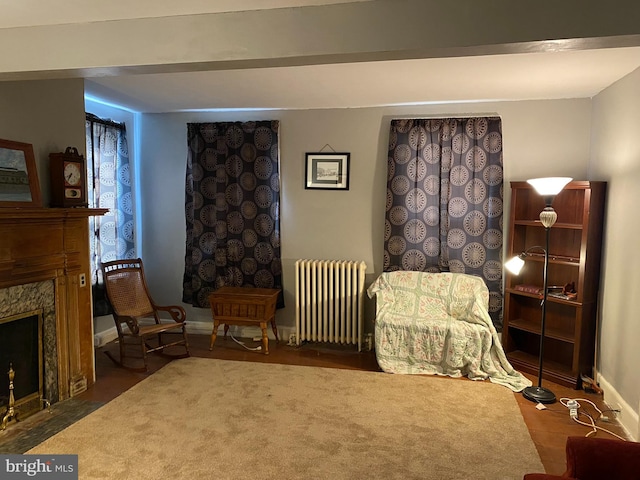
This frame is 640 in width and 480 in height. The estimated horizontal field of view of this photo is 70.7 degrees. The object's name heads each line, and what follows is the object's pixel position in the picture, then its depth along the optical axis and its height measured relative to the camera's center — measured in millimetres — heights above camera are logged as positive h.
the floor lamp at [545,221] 3213 -29
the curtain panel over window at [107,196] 4266 +129
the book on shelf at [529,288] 3805 -618
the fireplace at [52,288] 2890 -568
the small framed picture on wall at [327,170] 4546 +433
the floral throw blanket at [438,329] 3707 -951
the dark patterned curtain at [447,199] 4188 +155
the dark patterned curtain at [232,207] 4664 +44
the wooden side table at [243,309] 4293 -938
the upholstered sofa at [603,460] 1728 -939
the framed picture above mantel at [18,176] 2873 +201
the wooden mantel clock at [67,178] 3215 +216
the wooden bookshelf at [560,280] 3490 -538
